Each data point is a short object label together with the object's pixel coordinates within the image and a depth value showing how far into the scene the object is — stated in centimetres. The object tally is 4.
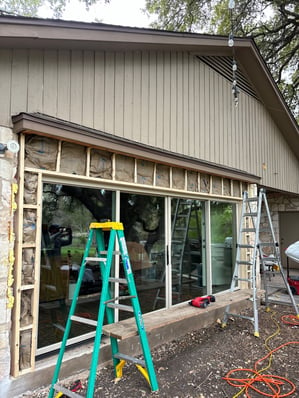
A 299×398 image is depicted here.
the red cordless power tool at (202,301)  437
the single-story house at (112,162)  274
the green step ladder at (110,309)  254
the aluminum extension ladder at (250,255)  443
